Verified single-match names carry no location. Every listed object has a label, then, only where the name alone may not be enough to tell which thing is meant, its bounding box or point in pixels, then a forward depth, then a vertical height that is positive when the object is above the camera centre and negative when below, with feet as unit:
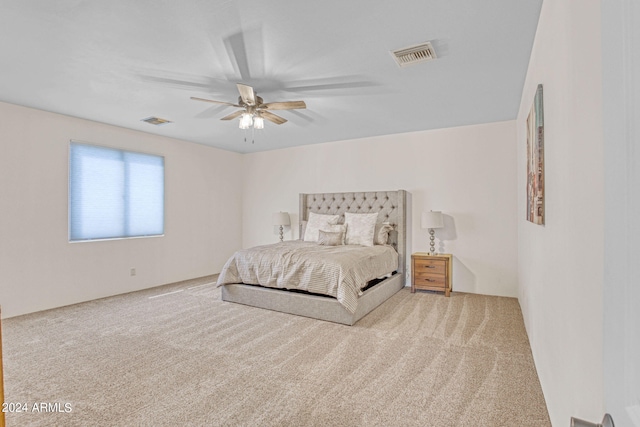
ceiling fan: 9.81 +3.53
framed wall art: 6.46 +1.23
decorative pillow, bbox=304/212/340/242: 17.51 -0.53
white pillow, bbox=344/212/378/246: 16.08 -0.73
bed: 11.51 -2.55
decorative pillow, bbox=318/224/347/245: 16.53 -0.75
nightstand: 14.65 -2.68
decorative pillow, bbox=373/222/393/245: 16.34 -0.97
